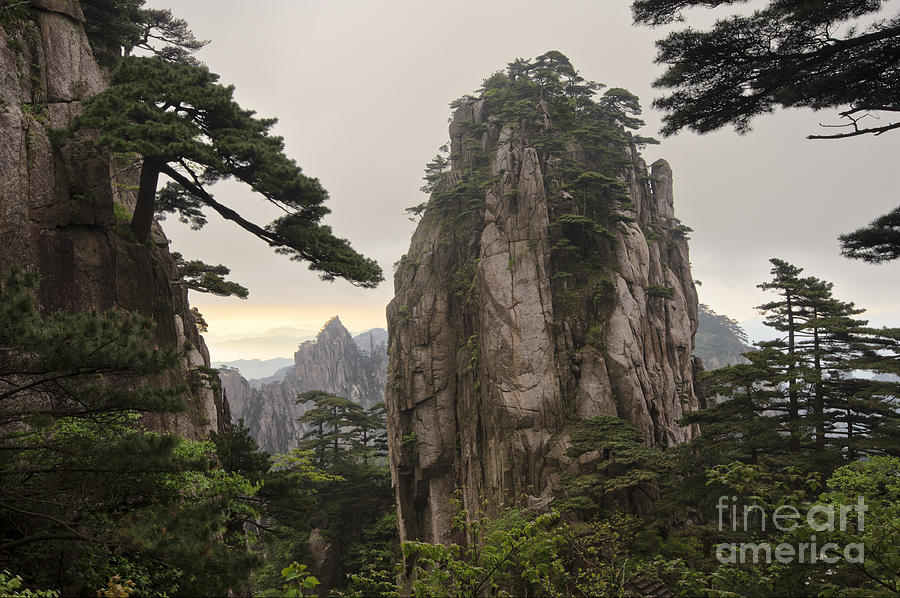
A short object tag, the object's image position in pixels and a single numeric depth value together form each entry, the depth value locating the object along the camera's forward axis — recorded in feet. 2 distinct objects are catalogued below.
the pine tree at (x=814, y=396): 48.03
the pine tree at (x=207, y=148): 29.66
